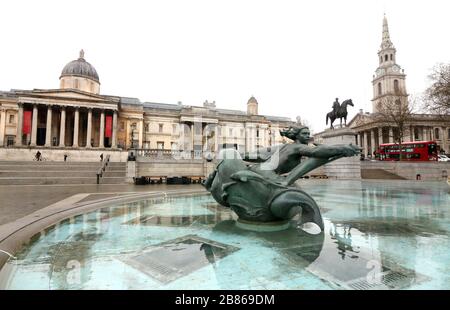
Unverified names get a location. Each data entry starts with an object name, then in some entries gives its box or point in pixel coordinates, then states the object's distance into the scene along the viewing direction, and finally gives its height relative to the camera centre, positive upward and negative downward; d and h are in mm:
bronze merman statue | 4938 -280
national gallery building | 40750 +10125
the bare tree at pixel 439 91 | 23966 +7918
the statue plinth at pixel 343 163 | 24234 +443
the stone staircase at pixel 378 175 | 28008 -988
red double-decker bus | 33750 +2456
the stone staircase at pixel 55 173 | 20620 -530
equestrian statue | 22602 +5609
